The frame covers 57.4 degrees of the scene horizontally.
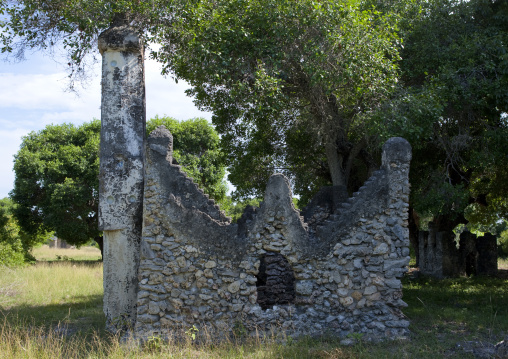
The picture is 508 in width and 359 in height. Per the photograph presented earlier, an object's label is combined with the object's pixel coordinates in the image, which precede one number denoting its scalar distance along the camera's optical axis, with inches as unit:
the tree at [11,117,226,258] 853.8
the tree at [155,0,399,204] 425.1
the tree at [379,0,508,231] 426.9
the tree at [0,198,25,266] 756.6
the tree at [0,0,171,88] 390.6
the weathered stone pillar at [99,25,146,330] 344.8
